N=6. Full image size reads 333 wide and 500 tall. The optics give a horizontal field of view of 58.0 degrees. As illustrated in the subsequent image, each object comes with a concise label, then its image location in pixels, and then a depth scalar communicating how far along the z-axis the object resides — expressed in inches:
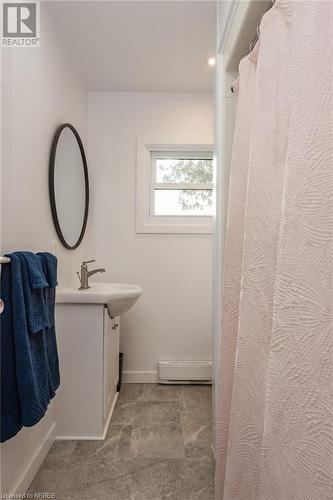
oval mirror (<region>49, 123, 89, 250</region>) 73.3
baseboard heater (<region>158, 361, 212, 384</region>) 100.3
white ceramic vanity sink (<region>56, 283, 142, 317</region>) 70.7
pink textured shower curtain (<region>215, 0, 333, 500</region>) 21.0
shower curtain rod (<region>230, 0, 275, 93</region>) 46.0
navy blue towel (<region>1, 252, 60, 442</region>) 44.9
